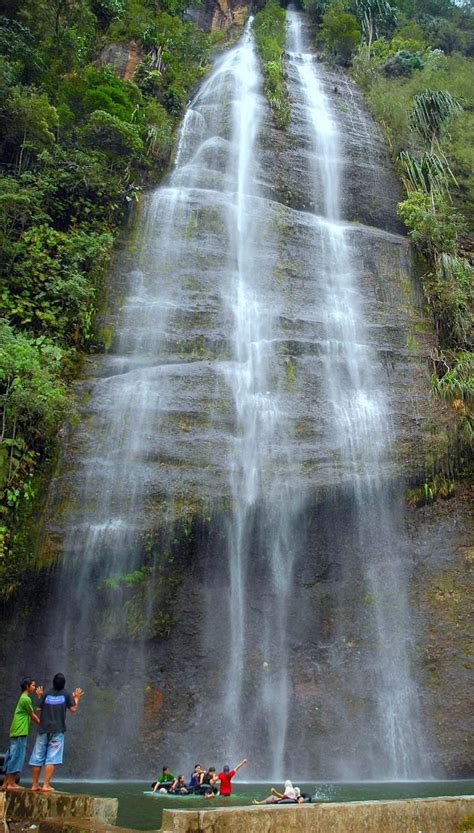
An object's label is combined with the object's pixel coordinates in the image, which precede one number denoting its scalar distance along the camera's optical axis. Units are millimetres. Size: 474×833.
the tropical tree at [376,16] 27734
